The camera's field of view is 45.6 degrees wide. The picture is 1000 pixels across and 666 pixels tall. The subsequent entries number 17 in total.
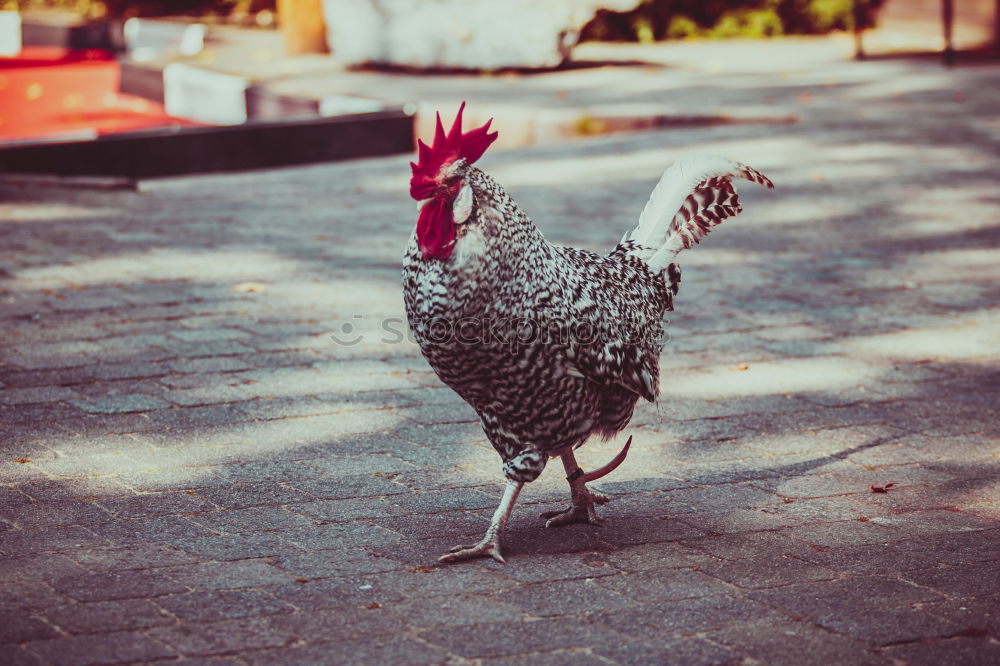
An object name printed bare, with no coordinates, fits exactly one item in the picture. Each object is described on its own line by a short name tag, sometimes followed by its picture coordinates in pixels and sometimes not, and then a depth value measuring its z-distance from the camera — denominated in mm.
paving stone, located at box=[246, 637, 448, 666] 3127
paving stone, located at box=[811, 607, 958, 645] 3271
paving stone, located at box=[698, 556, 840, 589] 3648
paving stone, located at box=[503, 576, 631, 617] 3464
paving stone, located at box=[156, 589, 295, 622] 3387
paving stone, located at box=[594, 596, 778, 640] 3322
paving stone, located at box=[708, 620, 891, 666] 3160
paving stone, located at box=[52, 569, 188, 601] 3498
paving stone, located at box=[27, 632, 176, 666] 3111
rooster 3561
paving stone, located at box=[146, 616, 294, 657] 3184
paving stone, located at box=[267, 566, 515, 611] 3510
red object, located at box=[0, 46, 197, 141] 16500
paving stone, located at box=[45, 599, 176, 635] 3291
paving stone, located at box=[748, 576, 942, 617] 3468
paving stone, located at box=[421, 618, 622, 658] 3213
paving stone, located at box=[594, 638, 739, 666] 3143
